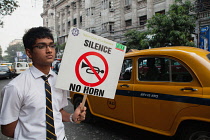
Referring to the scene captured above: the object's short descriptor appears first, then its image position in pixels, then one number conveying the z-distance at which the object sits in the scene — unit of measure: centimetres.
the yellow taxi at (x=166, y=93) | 269
